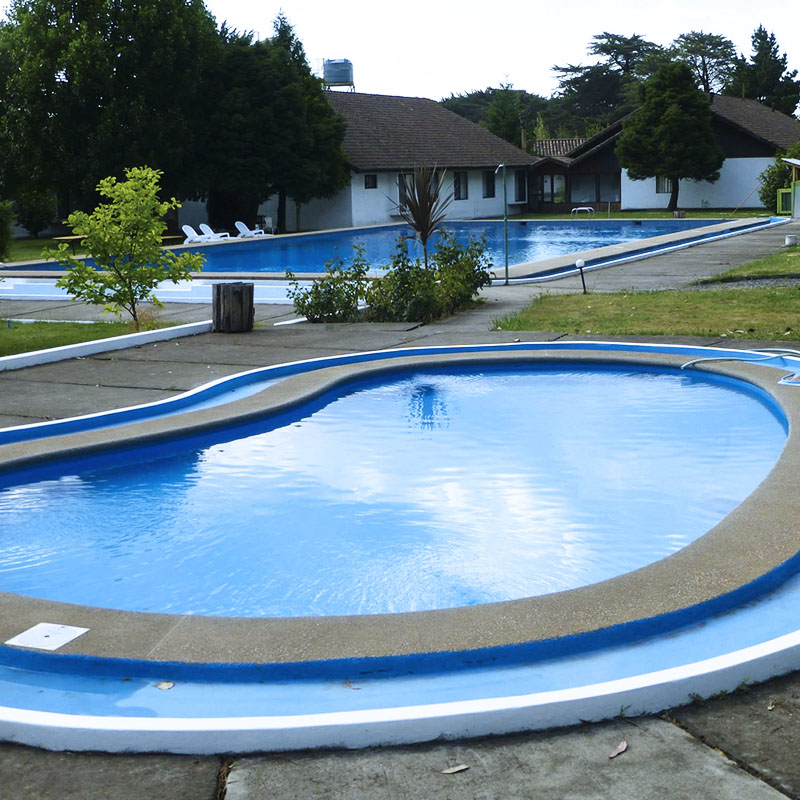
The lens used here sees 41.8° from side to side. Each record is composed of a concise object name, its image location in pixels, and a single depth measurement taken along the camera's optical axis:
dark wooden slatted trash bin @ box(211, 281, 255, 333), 14.16
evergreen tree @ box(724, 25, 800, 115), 68.75
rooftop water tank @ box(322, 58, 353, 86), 59.31
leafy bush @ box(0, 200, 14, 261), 26.82
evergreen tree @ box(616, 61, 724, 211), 44.56
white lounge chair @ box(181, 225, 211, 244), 35.12
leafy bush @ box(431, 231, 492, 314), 15.70
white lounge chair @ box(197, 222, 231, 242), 35.78
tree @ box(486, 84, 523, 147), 58.91
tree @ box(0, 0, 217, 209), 34.03
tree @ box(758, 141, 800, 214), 42.50
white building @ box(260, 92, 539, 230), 44.44
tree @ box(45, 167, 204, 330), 13.73
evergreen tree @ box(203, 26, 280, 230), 38.47
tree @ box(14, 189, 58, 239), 37.09
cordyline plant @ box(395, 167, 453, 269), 17.11
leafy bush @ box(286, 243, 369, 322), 15.38
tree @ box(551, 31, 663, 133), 74.94
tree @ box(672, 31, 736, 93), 73.62
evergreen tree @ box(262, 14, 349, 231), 39.19
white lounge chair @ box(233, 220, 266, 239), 37.38
